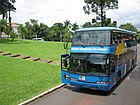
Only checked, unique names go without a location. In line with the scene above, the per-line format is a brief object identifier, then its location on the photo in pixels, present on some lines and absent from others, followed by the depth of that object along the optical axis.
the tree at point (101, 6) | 26.34
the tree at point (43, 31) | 48.65
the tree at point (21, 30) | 36.74
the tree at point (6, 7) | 25.40
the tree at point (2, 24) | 24.20
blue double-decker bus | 5.99
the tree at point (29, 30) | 45.56
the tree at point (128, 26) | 61.01
